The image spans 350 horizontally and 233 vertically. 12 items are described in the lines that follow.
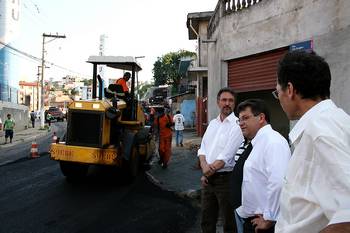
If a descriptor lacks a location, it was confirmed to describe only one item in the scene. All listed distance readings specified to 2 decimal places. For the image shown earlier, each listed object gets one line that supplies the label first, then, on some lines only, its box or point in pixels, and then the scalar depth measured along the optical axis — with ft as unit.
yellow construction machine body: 30.25
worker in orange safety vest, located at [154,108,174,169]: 40.78
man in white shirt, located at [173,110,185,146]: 61.42
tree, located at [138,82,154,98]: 292.59
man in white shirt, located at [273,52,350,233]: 5.19
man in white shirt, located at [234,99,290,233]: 9.84
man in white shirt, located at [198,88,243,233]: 13.93
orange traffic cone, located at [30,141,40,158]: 51.47
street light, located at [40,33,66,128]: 128.73
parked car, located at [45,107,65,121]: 171.77
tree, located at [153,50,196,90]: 198.41
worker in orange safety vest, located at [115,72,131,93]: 35.12
